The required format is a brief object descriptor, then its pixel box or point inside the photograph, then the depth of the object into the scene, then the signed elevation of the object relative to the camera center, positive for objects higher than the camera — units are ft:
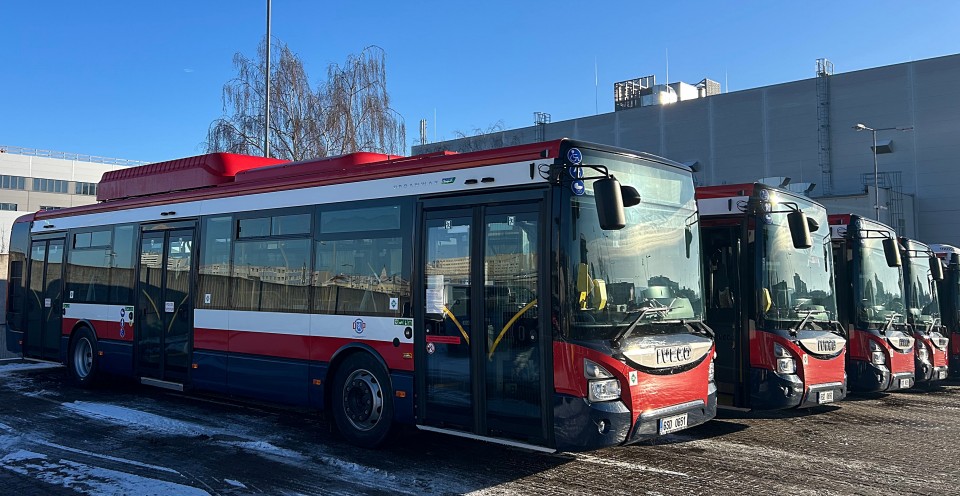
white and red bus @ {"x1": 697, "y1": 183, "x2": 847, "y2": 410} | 29.81 +0.25
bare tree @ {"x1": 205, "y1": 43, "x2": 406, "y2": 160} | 81.00 +22.12
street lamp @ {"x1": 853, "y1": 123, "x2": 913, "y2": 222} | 110.83 +18.68
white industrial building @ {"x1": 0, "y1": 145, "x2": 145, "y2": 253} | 208.33 +36.77
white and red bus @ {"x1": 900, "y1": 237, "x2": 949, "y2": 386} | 43.11 +0.19
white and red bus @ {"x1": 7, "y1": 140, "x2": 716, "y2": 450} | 20.86 +0.43
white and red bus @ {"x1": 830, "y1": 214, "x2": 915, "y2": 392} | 37.76 +0.25
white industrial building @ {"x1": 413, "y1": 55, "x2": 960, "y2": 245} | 135.13 +36.43
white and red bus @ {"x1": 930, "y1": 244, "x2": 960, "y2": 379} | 51.65 +0.52
